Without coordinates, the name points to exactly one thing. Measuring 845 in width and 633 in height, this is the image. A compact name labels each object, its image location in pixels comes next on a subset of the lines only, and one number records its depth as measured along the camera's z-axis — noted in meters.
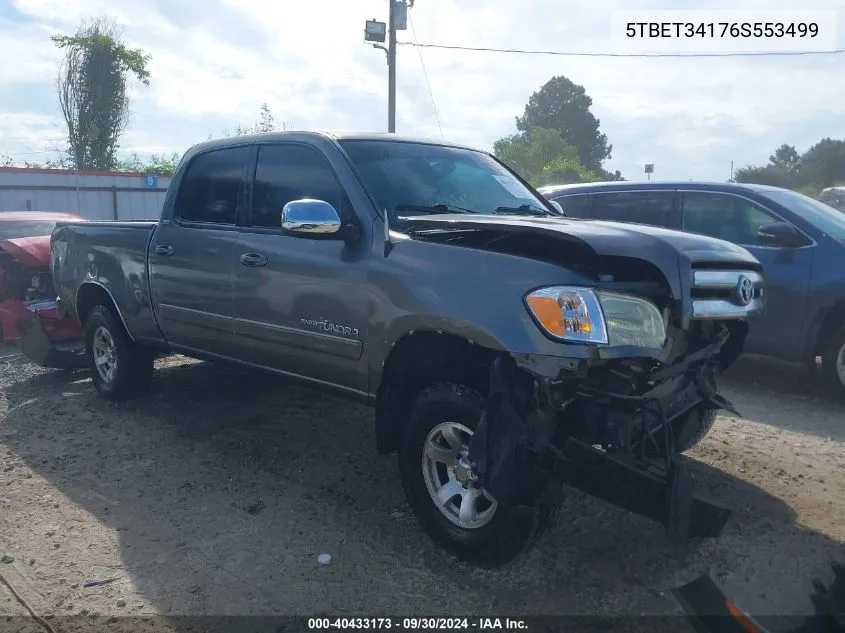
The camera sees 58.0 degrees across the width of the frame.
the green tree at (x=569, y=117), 80.00
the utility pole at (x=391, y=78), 20.00
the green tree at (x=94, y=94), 36.22
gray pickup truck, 3.03
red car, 6.94
